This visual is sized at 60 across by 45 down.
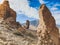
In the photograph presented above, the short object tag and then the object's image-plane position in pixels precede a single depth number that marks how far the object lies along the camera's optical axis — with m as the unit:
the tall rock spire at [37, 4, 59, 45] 5.22
